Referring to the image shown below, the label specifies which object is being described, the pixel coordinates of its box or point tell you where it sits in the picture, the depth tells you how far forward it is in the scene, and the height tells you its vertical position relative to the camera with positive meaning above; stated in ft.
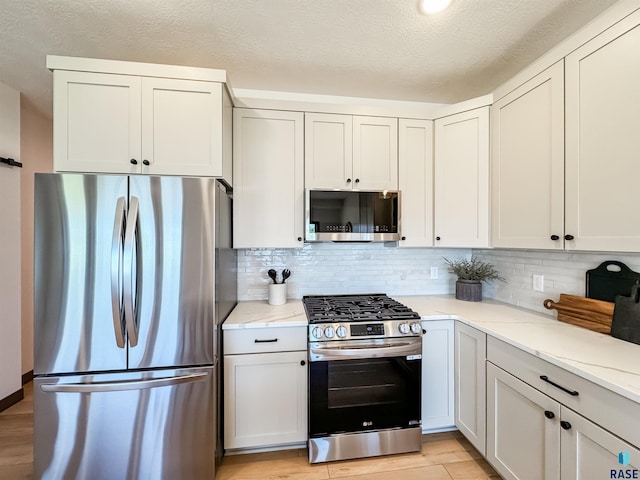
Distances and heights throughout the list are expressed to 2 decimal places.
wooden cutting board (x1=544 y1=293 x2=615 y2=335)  5.12 -1.36
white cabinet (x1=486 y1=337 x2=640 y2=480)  3.44 -2.64
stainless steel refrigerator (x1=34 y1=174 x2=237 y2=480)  4.97 -1.58
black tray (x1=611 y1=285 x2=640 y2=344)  4.64 -1.27
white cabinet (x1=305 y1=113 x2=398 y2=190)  7.34 +2.34
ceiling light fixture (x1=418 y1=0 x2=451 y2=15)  4.79 +4.06
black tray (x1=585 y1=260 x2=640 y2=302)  5.06 -0.72
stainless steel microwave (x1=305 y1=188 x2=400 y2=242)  7.01 +0.65
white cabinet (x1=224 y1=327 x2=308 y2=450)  6.00 -3.33
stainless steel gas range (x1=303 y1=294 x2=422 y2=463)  5.94 -3.09
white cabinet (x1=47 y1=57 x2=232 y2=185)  5.38 +2.33
